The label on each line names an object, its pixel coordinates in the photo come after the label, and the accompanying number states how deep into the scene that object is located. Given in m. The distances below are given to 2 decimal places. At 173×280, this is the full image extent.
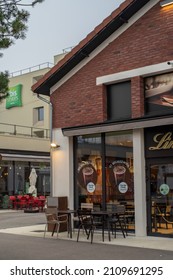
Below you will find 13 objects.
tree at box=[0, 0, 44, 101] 8.09
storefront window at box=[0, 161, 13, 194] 27.77
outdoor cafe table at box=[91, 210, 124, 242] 11.79
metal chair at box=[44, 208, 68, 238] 12.61
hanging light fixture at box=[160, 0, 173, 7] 12.15
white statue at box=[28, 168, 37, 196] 26.00
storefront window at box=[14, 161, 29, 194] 28.58
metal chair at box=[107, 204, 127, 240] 12.23
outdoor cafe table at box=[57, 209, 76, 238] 12.46
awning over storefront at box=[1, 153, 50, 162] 25.77
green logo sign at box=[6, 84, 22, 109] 44.03
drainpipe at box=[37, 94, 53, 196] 14.61
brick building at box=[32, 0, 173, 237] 12.23
